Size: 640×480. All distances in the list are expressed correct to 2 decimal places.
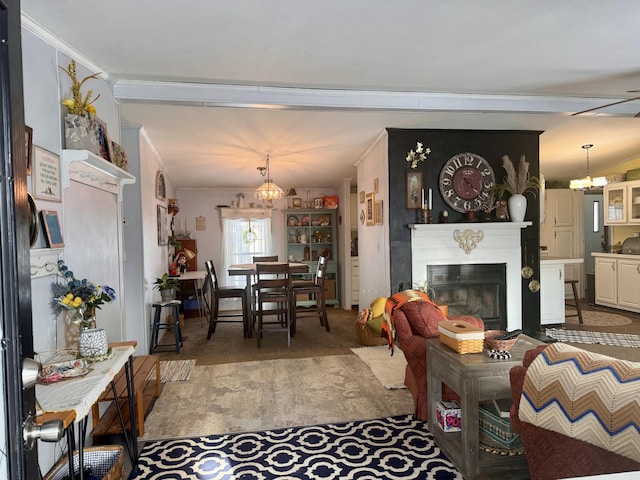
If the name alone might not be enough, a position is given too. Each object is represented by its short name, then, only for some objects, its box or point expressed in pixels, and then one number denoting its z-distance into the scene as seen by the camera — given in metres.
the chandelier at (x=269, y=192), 5.47
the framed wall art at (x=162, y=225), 5.33
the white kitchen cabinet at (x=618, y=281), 6.24
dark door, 0.81
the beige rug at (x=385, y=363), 3.53
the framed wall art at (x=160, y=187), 5.30
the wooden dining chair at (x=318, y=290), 5.35
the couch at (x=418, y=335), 2.72
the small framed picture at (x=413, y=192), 4.75
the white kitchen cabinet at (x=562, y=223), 7.63
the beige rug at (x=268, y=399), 2.83
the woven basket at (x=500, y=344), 2.16
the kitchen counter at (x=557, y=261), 5.24
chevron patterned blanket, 1.19
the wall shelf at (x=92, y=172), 2.33
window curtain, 7.68
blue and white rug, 2.22
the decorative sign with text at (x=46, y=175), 2.05
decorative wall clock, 4.82
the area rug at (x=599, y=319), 5.71
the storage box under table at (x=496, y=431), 2.04
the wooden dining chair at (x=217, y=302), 5.25
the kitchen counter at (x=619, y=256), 6.23
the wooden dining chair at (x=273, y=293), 4.74
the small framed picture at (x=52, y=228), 2.08
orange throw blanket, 3.58
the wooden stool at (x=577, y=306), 5.61
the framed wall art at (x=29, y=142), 1.89
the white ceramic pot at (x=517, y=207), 4.79
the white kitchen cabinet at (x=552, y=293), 5.30
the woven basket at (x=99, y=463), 1.88
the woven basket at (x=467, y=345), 2.20
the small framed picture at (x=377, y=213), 5.06
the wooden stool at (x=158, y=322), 4.42
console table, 1.49
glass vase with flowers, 2.13
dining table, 5.04
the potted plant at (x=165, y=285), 4.82
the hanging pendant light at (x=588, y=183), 5.85
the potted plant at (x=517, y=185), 4.76
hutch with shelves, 7.76
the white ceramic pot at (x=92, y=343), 2.03
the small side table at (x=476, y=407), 2.03
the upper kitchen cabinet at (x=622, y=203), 6.41
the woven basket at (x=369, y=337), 4.68
